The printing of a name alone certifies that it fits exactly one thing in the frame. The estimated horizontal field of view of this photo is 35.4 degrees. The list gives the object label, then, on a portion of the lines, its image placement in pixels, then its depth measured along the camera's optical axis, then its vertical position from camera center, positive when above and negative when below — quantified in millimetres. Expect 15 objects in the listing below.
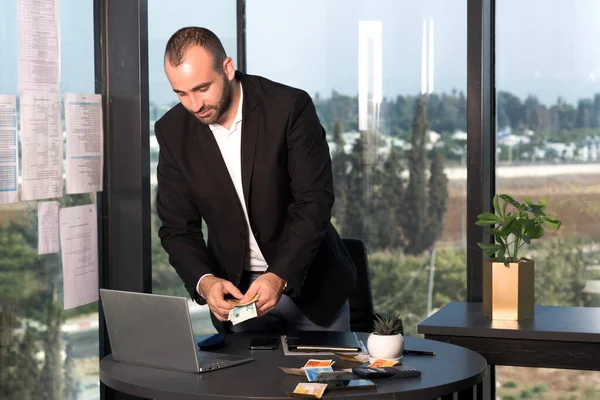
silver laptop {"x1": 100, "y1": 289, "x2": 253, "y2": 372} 2400 -448
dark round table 2195 -533
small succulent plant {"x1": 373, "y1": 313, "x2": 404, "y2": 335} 2539 -441
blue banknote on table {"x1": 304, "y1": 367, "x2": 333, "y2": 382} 2301 -519
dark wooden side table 3240 -619
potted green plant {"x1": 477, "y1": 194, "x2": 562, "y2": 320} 3465 -390
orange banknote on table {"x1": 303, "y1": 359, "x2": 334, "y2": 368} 2438 -519
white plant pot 2518 -489
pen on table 2600 -525
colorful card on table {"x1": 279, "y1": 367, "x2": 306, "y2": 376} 2375 -527
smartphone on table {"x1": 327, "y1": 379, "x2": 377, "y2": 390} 2205 -521
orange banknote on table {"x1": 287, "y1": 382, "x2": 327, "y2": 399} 2146 -522
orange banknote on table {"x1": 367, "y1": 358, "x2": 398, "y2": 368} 2434 -521
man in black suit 2967 -91
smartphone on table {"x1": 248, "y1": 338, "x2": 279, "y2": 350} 2693 -520
